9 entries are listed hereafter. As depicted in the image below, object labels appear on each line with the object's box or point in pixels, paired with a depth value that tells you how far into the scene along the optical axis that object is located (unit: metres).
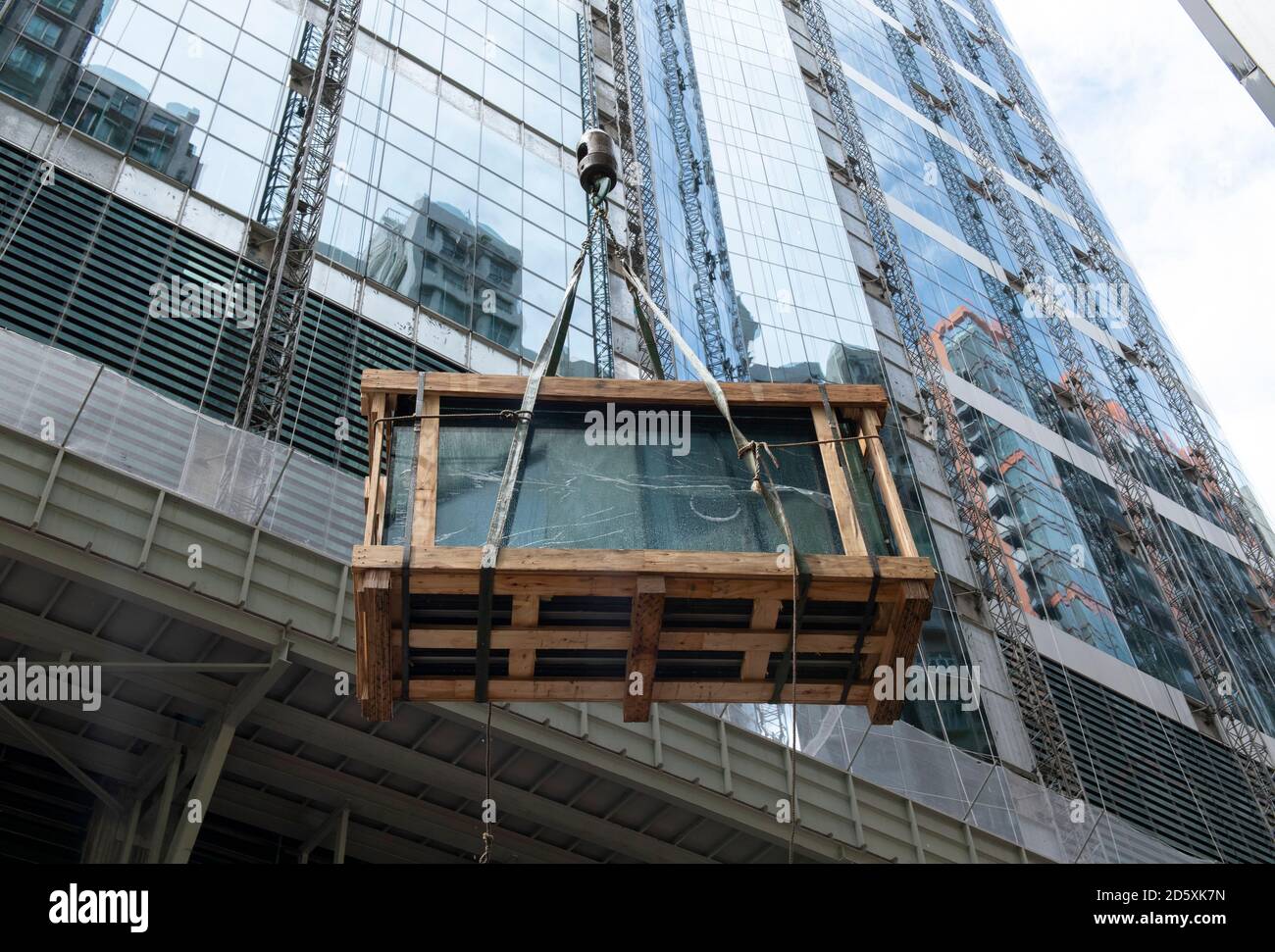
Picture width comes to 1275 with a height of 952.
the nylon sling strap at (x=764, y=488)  5.40
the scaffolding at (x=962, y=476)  24.00
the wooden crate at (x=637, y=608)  5.33
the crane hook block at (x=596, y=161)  6.95
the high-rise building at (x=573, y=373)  11.61
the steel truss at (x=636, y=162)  26.66
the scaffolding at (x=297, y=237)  16.86
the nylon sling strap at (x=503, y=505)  5.28
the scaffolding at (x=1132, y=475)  29.11
